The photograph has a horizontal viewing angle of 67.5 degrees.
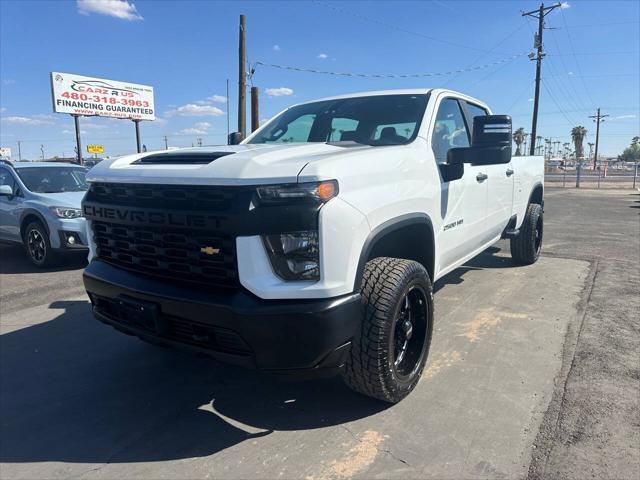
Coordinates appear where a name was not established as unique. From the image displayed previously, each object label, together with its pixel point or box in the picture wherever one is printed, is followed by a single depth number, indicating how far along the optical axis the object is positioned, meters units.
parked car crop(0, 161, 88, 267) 6.78
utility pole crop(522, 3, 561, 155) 31.66
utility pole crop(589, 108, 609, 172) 73.22
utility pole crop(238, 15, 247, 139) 18.14
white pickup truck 2.27
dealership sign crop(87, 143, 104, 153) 42.41
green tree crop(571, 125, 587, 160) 92.78
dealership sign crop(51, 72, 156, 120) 25.30
